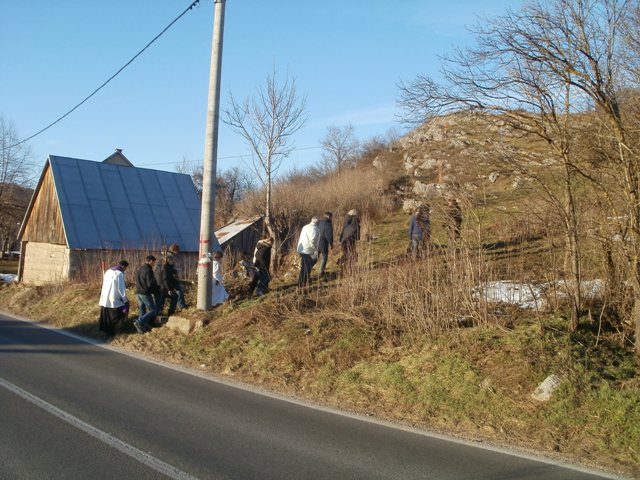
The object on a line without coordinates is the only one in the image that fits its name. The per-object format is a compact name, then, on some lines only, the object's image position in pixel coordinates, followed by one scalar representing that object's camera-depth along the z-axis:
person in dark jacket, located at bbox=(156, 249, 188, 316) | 12.85
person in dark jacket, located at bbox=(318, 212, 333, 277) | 14.00
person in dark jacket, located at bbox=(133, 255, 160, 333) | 12.44
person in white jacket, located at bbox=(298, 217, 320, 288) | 13.47
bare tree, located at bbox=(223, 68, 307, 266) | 17.80
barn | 22.11
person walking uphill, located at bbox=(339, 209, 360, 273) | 14.59
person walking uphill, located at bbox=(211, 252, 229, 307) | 12.84
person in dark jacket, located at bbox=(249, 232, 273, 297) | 13.53
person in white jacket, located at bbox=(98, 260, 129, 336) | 12.58
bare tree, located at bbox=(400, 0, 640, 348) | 7.82
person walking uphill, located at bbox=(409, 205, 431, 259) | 13.04
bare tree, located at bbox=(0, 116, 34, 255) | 45.66
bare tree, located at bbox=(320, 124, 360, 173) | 47.41
